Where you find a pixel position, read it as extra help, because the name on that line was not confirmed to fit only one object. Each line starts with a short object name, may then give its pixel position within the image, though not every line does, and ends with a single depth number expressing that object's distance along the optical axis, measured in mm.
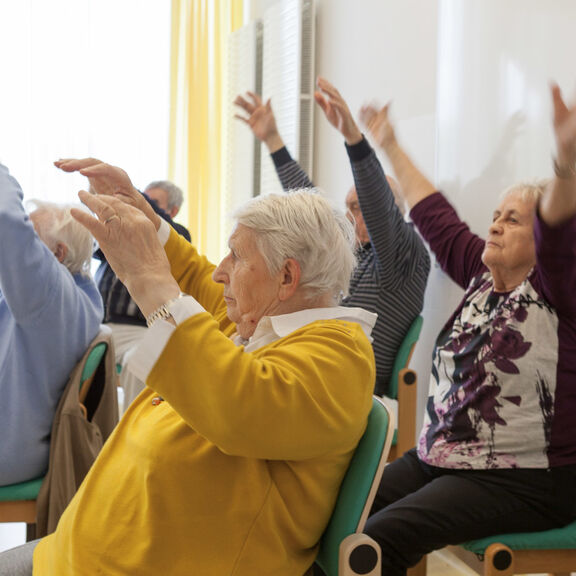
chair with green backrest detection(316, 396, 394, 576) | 1055
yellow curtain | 5371
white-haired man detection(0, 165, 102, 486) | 1634
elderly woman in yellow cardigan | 946
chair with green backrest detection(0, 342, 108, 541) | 1752
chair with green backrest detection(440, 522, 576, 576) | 1441
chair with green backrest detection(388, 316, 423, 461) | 2295
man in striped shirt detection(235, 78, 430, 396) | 2252
